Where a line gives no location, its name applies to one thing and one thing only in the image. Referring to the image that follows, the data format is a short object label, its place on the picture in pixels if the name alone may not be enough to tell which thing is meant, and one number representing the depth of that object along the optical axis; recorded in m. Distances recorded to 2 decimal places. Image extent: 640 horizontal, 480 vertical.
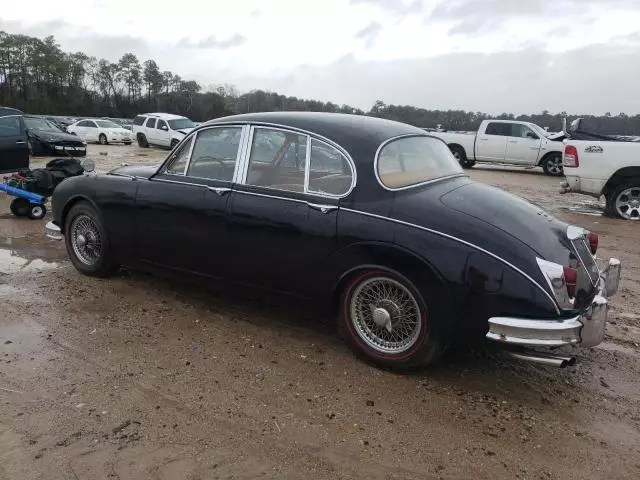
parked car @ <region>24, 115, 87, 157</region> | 20.11
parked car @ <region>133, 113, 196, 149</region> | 26.58
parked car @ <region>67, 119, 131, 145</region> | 30.53
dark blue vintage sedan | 3.31
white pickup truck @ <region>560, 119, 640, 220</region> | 9.77
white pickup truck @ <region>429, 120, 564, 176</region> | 19.39
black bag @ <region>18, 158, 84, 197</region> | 8.75
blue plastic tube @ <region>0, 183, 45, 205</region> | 8.55
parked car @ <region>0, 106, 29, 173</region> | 10.23
